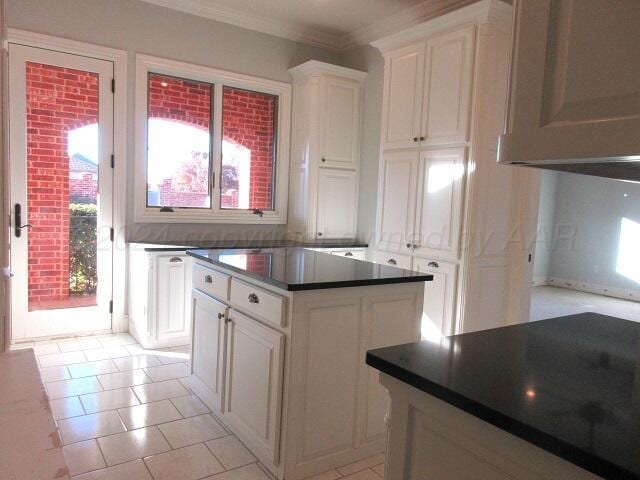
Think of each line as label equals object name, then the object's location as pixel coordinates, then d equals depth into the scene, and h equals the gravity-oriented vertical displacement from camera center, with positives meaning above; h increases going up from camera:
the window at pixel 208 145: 4.08 +0.52
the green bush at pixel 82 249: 3.79 -0.45
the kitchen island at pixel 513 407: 0.74 -0.34
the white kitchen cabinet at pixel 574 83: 0.65 +0.20
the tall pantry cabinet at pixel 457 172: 3.21 +0.29
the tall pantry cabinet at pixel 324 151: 4.48 +0.54
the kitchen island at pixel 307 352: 1.96 -0.66
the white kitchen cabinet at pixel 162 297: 3.60 -0.78
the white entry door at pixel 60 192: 3.54 +0.01
